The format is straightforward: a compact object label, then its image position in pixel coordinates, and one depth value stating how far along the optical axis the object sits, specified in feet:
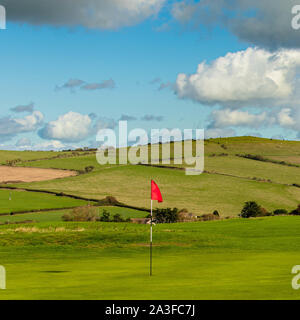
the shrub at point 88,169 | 429.50
